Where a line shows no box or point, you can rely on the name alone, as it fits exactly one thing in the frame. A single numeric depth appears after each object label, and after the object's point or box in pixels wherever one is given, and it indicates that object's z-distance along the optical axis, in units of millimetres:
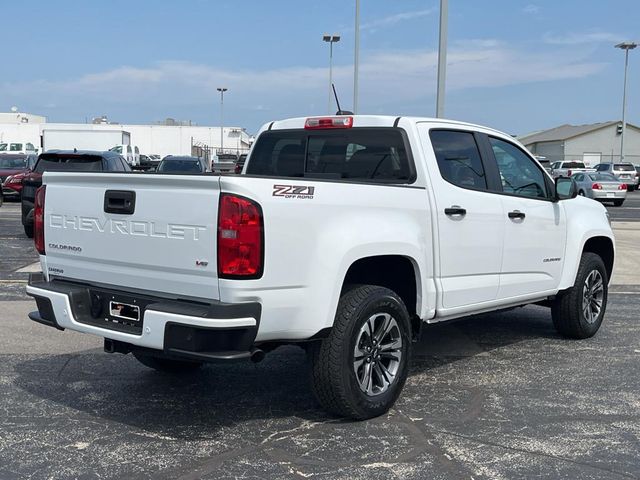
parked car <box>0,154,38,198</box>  22719
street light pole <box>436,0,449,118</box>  12891
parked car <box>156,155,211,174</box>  23359
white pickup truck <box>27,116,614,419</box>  3852
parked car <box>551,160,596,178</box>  48669
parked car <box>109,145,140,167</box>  35062
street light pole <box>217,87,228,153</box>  70188
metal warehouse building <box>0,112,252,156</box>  69562
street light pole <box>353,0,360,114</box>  21833
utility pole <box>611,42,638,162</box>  53000
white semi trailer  31188
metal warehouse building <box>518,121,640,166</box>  70188
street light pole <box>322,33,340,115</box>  32469
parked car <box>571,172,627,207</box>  29203
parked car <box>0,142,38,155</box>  47375
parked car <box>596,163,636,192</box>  42594
